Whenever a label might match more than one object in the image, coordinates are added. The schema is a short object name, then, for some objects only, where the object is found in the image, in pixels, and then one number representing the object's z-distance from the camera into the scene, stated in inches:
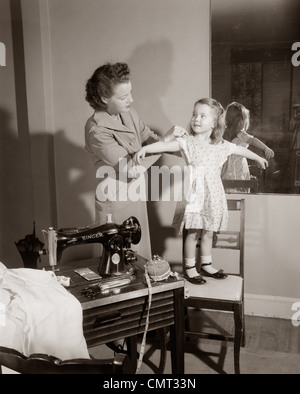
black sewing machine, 65.6
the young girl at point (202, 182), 88.3
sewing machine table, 60.4
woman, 82.4
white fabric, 53.8
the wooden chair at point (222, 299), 80.7
